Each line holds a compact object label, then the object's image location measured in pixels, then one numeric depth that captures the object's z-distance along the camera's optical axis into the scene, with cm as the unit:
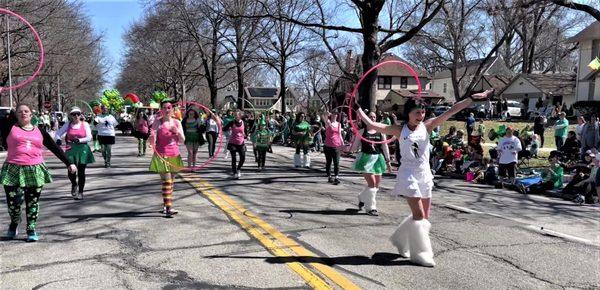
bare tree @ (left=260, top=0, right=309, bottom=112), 3878
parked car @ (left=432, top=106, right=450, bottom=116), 4309
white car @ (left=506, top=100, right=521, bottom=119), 4292
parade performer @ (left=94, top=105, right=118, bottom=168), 1448
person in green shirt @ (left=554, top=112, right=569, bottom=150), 1800
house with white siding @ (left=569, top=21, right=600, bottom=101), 3841
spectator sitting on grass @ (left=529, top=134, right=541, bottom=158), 1688
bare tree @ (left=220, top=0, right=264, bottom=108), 3762
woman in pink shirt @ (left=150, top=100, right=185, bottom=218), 788
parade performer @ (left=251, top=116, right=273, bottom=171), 1486
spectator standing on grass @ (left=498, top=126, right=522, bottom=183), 1316
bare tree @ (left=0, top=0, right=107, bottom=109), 2550
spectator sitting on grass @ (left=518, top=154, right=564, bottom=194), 1211
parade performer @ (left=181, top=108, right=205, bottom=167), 1398
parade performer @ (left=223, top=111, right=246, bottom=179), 1306
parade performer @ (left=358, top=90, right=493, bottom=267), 564
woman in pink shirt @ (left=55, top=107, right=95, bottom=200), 941
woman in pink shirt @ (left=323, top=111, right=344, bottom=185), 1212
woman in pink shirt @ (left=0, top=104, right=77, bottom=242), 627
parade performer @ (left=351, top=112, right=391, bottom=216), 841
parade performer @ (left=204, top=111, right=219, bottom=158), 1777
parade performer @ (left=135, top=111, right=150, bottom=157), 1663
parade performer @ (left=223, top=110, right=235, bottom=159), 1662
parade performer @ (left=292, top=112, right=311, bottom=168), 1551
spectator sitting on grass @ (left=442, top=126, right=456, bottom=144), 1653
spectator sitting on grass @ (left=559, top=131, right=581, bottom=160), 1568
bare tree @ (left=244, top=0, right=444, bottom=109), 1609
